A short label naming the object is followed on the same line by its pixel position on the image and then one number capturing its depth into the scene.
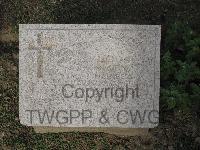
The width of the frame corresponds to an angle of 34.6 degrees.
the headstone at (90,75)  2.73
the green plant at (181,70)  2.87
